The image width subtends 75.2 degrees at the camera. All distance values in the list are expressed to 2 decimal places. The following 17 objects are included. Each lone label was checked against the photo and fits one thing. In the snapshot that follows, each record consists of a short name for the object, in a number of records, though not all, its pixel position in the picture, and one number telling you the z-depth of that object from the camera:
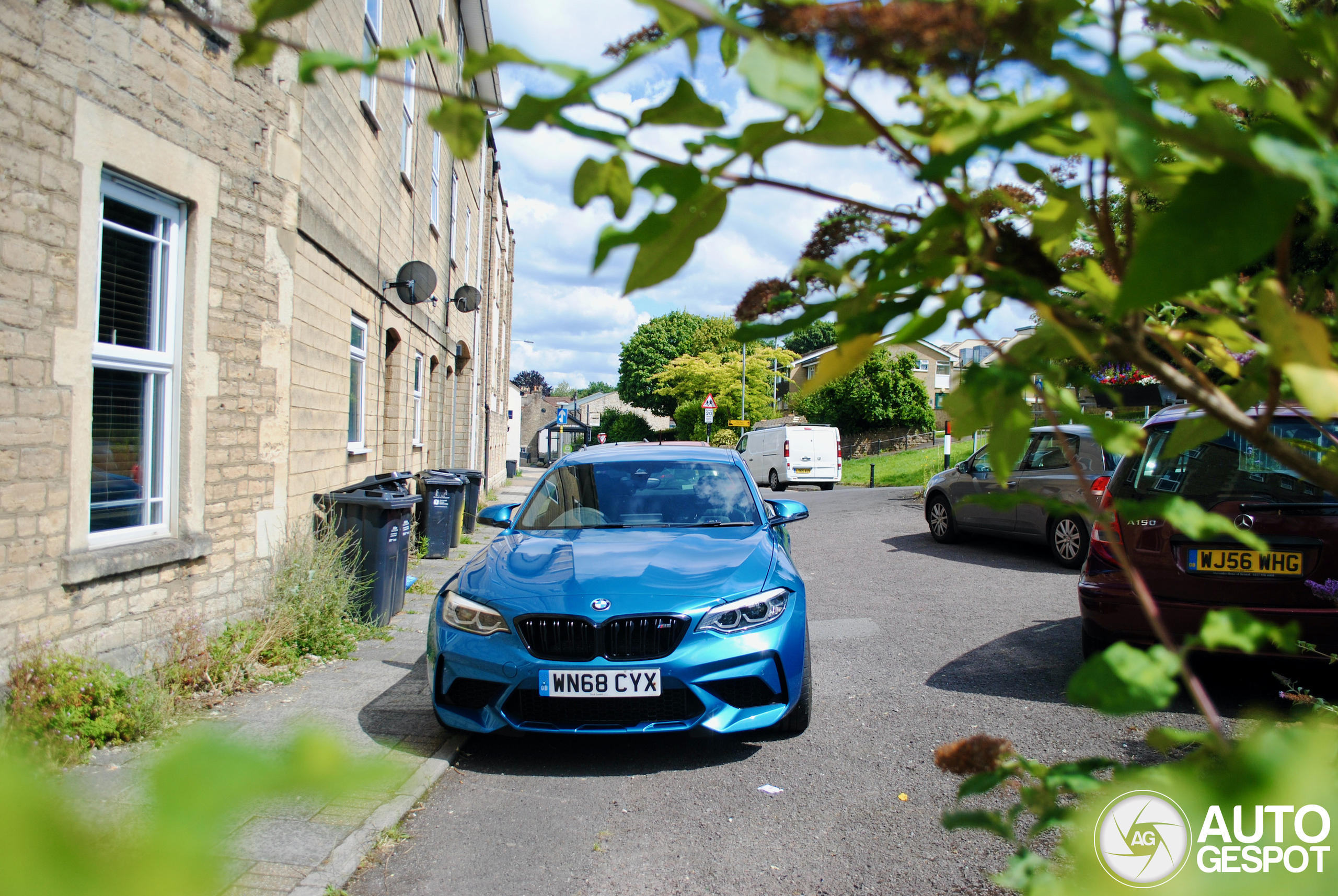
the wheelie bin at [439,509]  11.16
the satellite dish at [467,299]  14.77
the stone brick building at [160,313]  4.26
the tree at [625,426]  71.19
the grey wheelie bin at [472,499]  13.35
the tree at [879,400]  48.94
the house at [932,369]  68.81
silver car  9.59
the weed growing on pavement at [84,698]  3.92
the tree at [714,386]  49.59
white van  26.88
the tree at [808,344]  69.75
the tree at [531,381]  102.12
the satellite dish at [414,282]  10.63
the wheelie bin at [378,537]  7.14
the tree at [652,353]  70.88
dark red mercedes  4.43
